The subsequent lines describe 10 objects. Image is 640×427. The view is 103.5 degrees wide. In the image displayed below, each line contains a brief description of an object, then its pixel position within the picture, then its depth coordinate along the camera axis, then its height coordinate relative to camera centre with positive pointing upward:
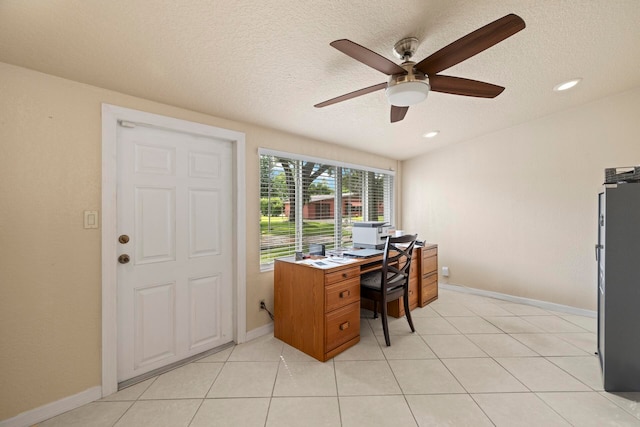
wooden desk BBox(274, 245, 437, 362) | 2.10 -0.83
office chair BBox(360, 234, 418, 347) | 2.32 -0.69
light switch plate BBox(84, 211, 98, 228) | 1.67 -0.04
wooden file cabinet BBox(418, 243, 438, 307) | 3.21 -0.82
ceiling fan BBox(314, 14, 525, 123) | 1.09 +0.77
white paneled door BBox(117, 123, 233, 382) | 1.87 -0.27
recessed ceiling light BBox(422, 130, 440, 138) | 3.22 +1.03
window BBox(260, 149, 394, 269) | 2.65 +0.14
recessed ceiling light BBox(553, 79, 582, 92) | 2.29 +1.18
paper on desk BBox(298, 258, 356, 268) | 2.19 -0.45
